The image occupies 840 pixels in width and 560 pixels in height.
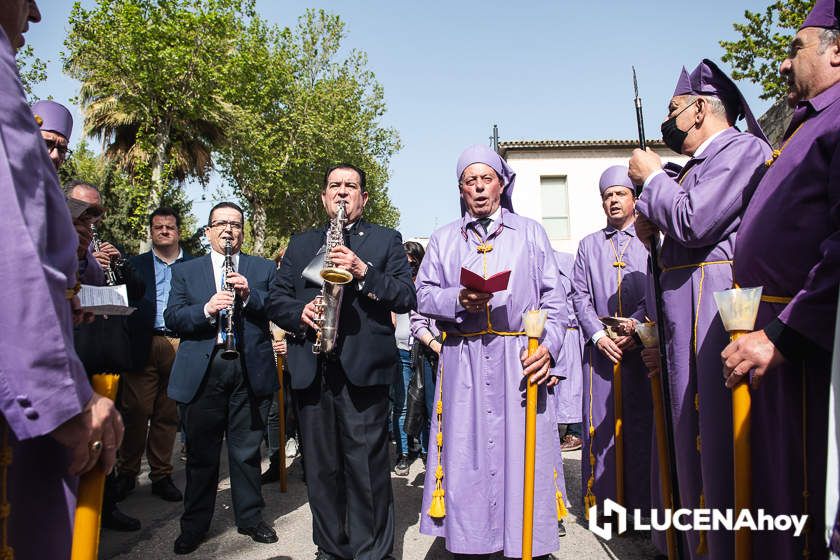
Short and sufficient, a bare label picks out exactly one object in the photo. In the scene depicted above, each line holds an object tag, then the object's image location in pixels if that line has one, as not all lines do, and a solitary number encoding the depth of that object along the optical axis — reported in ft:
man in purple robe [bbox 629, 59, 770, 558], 9.12
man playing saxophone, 12.82
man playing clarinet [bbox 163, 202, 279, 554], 14.94
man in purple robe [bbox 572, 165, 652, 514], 14.99
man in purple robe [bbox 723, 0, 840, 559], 7.16
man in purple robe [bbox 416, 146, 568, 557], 11.85
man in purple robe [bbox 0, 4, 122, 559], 4.85
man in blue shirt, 19.33
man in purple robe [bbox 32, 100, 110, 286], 12.70
